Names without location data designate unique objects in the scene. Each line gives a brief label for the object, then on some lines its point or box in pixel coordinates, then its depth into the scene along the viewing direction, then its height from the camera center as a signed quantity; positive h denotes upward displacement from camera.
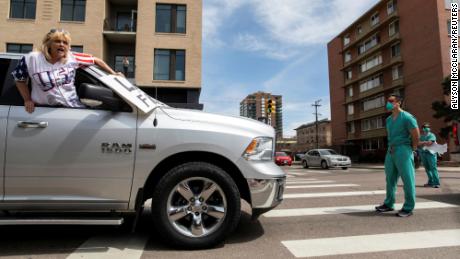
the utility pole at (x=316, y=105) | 65.29 +10.08
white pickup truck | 3.27 -0.05
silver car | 24.16 +0.01
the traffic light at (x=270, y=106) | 20.84 +3.14
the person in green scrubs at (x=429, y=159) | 8.91 +0.02
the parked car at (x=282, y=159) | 33.20 +0.01
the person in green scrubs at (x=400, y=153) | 5.00 +0.10
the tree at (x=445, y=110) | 29.78 +4.21
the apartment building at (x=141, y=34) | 21.36 +7.76
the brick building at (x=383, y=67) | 36.50 +11.63
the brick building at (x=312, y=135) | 105.88 +7.74
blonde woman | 3.43 +0.84
